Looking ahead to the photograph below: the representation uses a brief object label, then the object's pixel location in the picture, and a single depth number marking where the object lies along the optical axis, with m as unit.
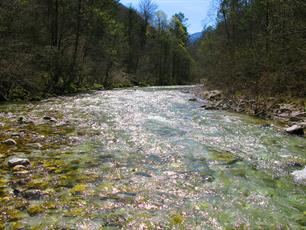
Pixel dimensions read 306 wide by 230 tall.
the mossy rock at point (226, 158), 8.82
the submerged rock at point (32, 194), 6.05
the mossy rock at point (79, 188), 6.41
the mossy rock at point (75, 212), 5.46
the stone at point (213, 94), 26.16
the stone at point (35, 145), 9.37
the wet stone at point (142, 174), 7.53
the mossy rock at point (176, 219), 5.39
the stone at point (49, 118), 13.55
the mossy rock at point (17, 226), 4.99
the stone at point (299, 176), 7.40
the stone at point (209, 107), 19.68
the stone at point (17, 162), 7.60
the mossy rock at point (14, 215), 5.26
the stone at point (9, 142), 9.48
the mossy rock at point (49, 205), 5.70
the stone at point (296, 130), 12.46
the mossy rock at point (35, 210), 5.46
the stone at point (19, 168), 7.39
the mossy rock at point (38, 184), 6.51
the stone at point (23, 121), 12.85
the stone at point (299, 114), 15.70
